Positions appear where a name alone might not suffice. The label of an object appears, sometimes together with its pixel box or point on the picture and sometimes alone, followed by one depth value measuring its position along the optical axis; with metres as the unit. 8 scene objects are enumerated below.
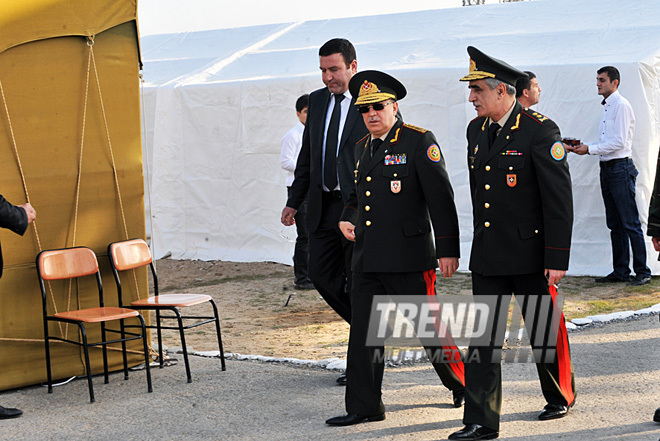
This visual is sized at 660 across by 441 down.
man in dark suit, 5.58
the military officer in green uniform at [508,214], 4.53
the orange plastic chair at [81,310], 5.79
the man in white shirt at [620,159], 9.53
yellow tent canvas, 5.94
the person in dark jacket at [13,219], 5.39
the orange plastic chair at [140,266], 6.20
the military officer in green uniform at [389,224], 4.79
